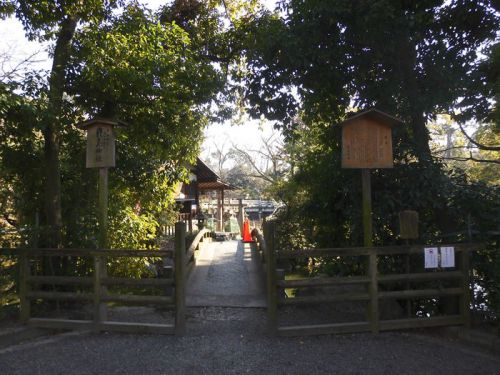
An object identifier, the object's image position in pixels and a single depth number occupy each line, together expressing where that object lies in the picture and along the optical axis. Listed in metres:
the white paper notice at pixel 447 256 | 5.76
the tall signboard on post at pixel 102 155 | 6.93
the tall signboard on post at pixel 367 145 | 6.12
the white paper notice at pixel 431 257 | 5.73
